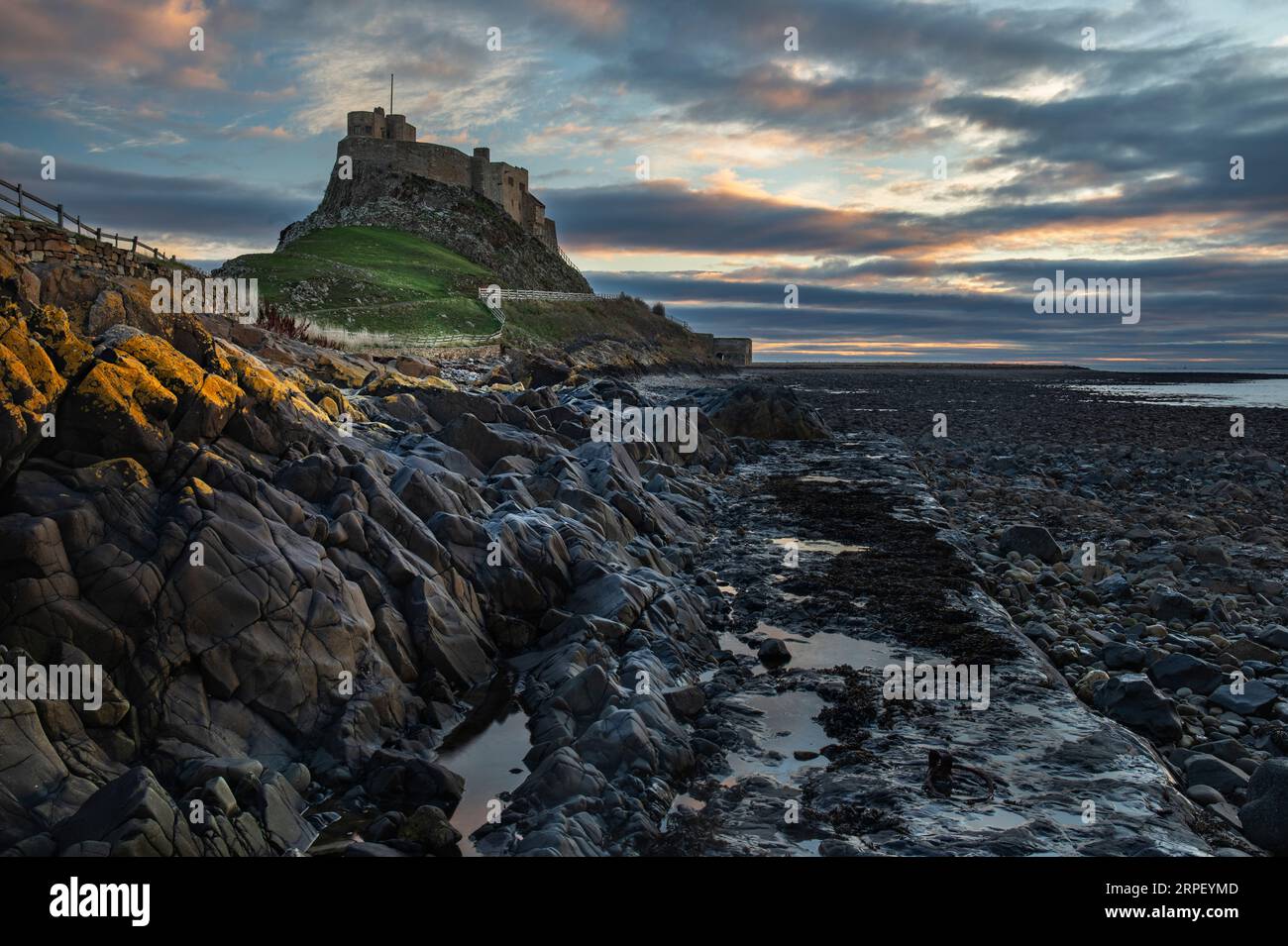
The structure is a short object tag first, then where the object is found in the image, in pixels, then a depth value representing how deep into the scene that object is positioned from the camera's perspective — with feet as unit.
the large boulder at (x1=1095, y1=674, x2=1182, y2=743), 30.22
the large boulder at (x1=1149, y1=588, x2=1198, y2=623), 42.78
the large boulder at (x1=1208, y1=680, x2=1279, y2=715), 31.78
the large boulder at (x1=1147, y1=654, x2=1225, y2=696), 34.01
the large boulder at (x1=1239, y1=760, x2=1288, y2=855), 23.15
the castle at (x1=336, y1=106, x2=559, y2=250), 383.45
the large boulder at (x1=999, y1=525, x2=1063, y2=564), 56.52
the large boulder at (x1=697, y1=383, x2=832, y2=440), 130.82
